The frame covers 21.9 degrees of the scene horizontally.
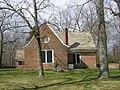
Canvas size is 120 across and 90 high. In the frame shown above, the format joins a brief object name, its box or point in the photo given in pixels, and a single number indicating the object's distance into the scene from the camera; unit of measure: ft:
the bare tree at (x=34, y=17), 81.66
